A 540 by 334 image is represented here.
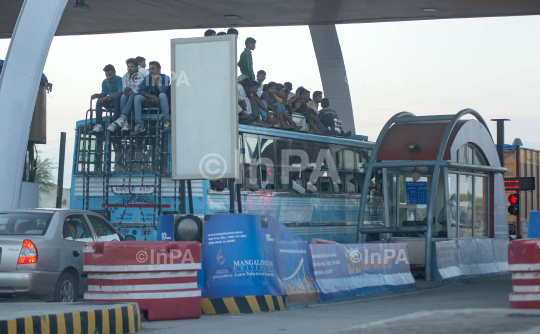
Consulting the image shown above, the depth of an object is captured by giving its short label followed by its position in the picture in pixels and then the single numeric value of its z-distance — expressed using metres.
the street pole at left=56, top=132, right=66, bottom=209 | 30.31
